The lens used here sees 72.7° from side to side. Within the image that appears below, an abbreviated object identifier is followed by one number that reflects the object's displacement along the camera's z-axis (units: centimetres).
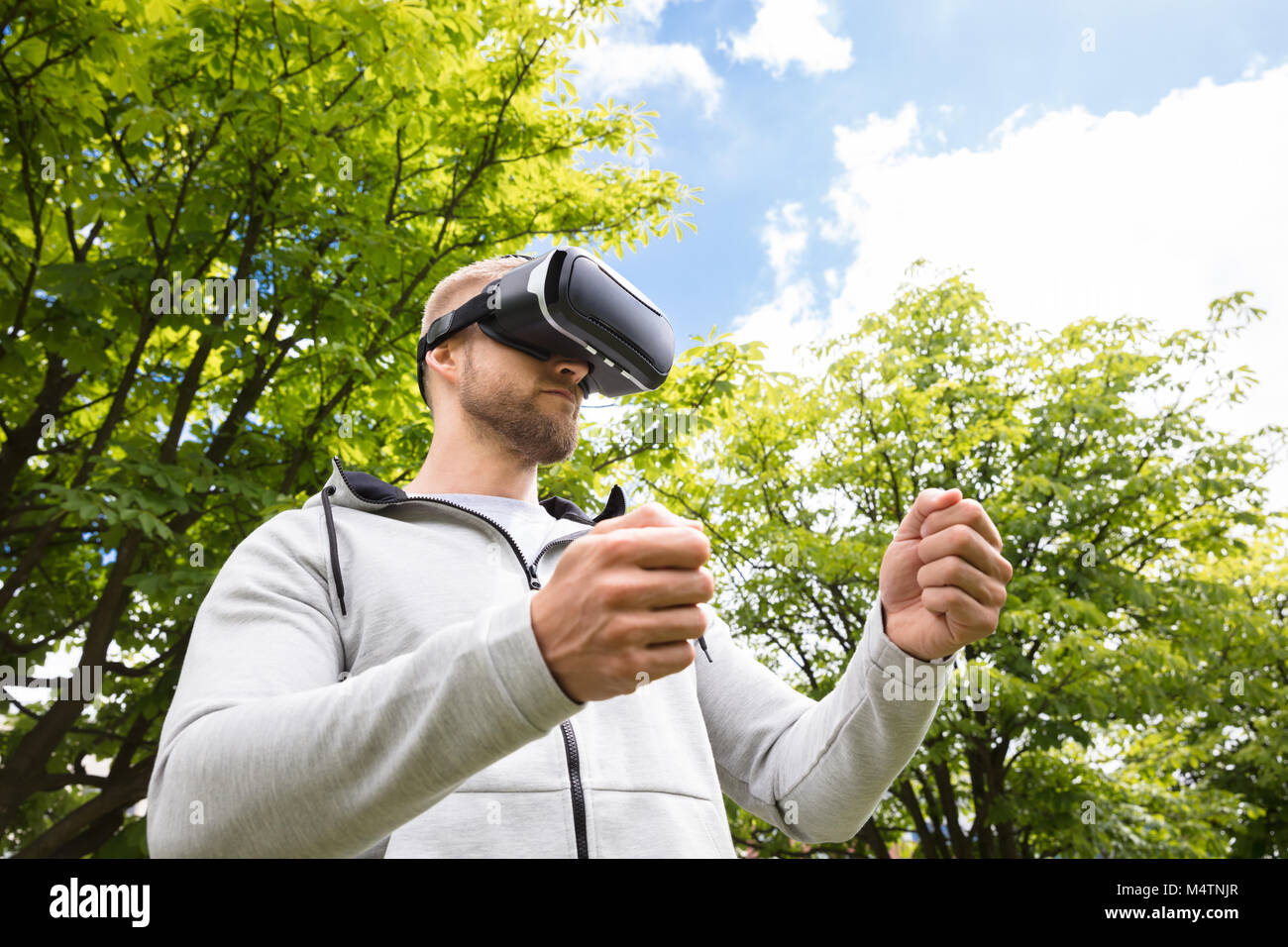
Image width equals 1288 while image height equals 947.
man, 97
